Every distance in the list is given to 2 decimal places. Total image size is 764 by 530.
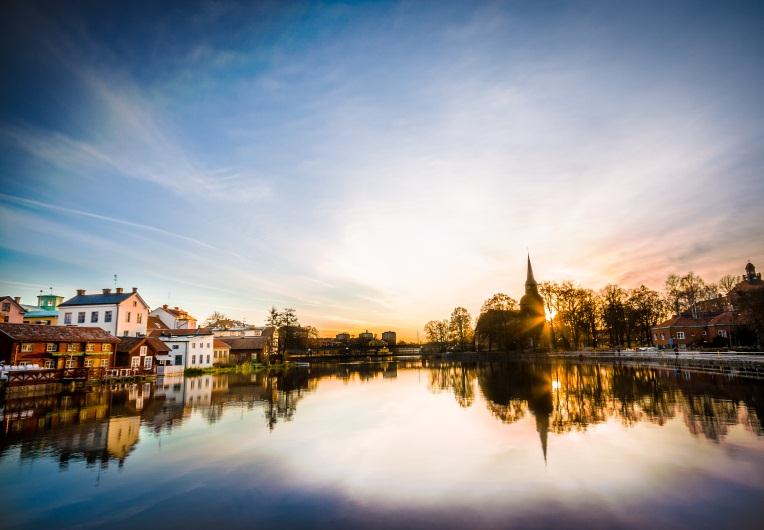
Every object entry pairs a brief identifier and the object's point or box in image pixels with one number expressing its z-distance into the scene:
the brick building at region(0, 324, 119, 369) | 35.22
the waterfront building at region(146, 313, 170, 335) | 75.44
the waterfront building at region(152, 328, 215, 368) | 57.72
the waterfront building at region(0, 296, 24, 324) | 71.56
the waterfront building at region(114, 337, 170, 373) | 46.16
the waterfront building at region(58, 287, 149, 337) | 55.28
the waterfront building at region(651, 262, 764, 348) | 69.25
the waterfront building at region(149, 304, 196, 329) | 84.38
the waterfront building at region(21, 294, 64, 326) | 77.12
